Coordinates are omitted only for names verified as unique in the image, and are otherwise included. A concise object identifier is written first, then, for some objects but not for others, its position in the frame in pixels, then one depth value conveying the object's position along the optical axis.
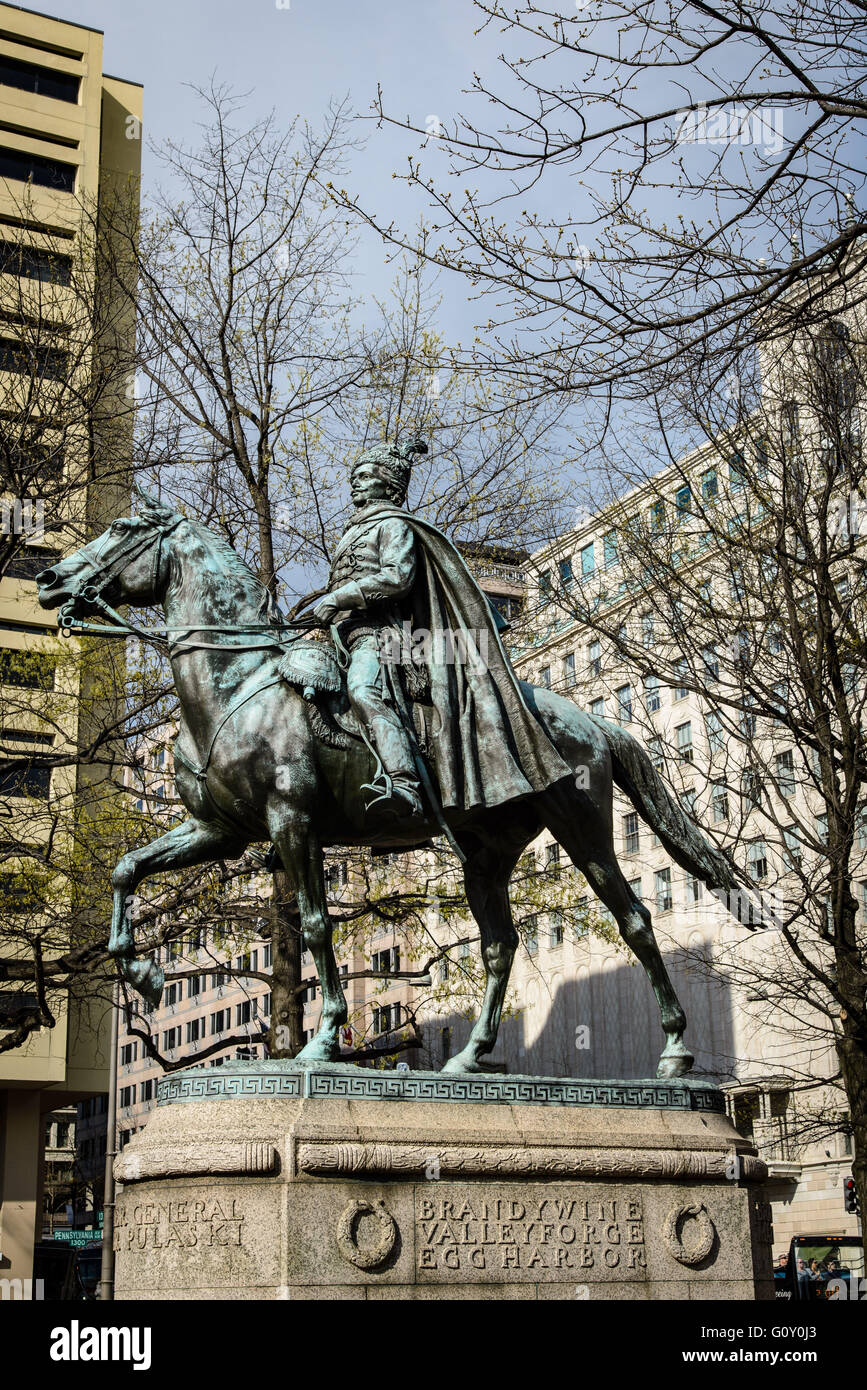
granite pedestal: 8.85
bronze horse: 10.19
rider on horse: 10.40
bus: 23.53
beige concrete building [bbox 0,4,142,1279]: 19.88
